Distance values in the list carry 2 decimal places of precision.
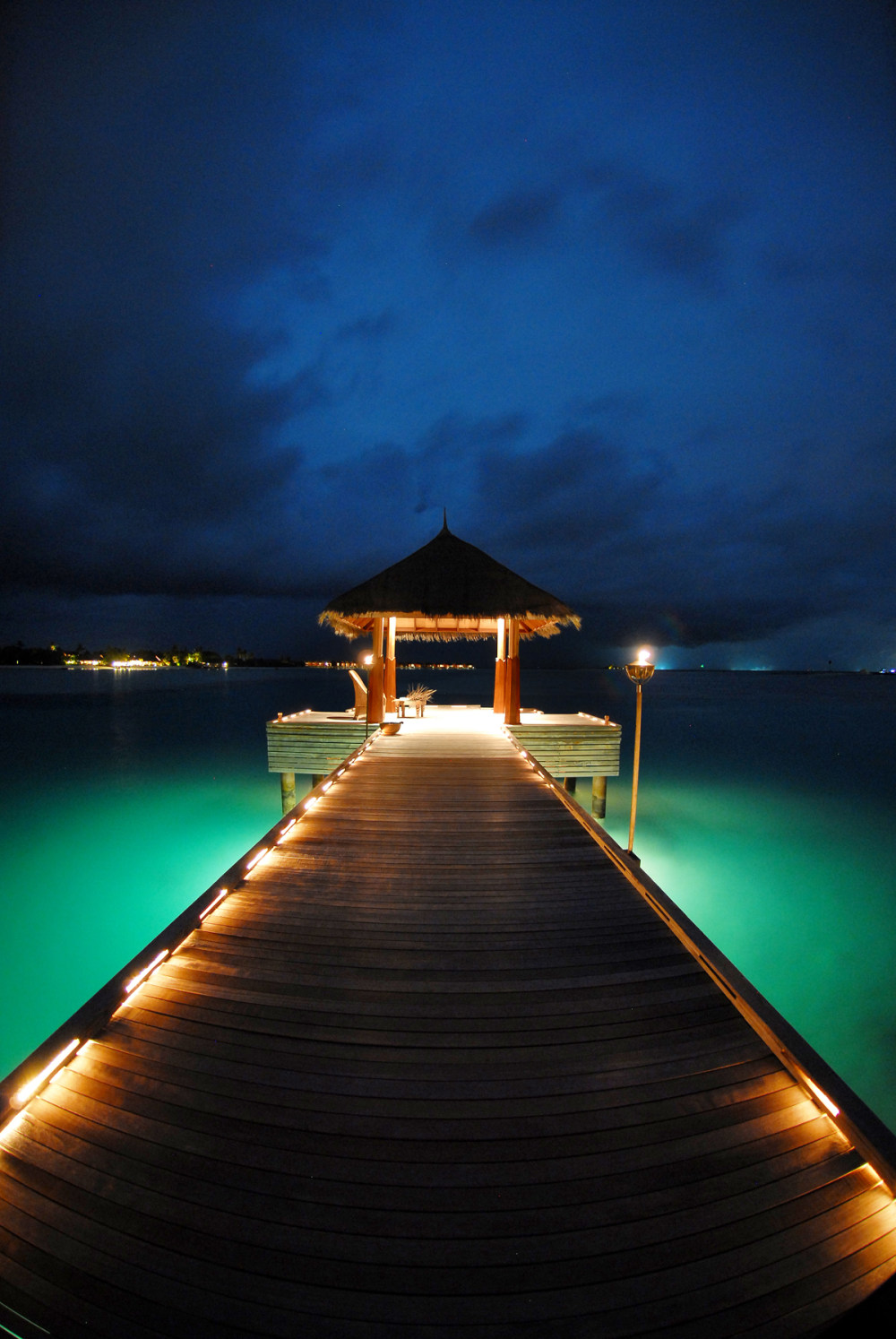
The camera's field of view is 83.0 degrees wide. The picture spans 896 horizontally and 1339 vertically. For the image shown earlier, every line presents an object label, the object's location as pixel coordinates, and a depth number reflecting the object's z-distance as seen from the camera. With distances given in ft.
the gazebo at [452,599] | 30.09
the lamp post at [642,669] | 20.13
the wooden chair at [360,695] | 32.63
